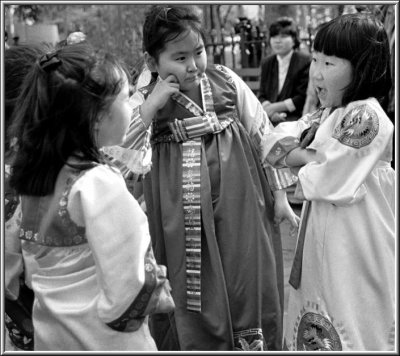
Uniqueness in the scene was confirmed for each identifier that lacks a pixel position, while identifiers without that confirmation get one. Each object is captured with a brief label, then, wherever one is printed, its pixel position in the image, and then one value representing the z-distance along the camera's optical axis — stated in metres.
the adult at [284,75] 7.17
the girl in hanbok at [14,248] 2.27
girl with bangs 2.64
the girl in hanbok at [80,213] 2.01
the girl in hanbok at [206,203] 3.03
